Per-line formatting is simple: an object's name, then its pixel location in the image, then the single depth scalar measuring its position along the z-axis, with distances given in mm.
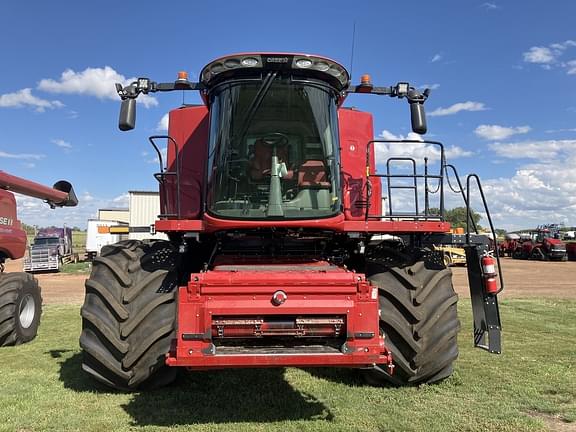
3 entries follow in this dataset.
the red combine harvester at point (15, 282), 8117
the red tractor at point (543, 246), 38812
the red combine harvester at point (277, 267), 4484
